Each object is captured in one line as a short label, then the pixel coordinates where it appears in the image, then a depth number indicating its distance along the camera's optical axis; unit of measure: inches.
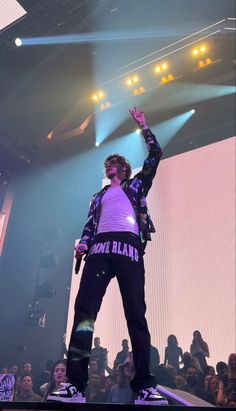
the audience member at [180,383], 153.4
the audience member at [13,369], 202.2
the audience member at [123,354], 194.4
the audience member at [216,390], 138.3
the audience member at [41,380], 188.8
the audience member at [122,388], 146.3
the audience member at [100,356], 202.2
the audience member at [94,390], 160.4
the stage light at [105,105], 234.0
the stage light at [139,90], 227.8
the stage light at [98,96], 223.6
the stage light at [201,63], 206.8
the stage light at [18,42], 160.4
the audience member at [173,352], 183.5
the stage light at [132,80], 218.1
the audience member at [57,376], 157.8
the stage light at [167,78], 217.1
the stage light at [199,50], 194.6
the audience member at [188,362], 165.0
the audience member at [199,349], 171.6
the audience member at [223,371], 152.0
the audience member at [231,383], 133.3
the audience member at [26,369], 201.9
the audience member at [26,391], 163.0
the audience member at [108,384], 164.2
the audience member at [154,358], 179.8
